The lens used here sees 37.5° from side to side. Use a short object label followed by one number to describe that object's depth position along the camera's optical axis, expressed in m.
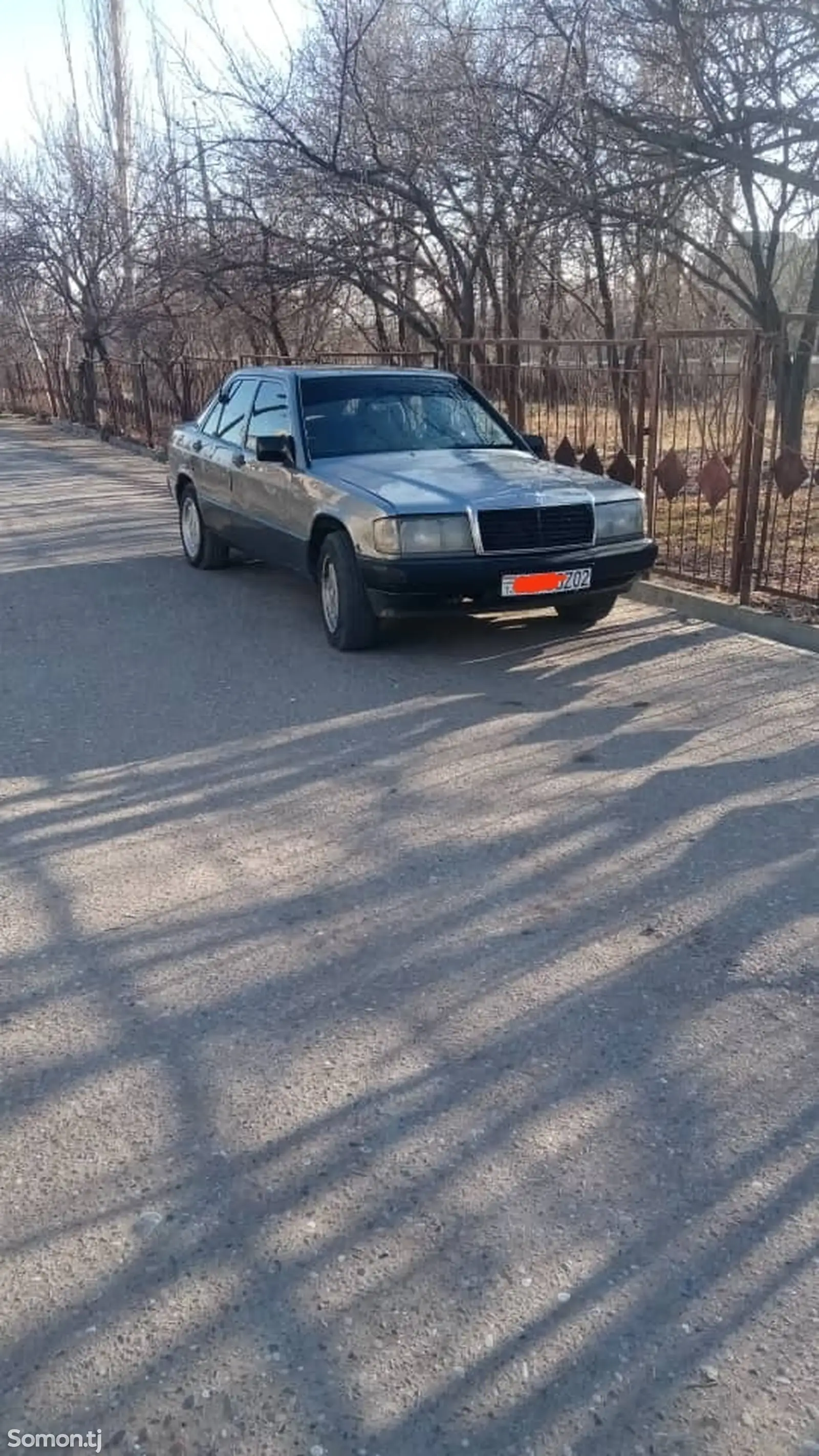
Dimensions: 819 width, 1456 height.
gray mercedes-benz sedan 6.97
